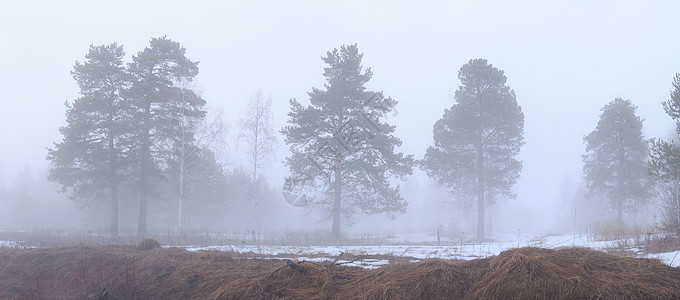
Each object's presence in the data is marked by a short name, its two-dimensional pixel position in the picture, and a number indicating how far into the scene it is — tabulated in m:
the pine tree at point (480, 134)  27.86
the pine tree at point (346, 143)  24.22
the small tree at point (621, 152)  29.98
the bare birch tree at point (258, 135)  27.22
